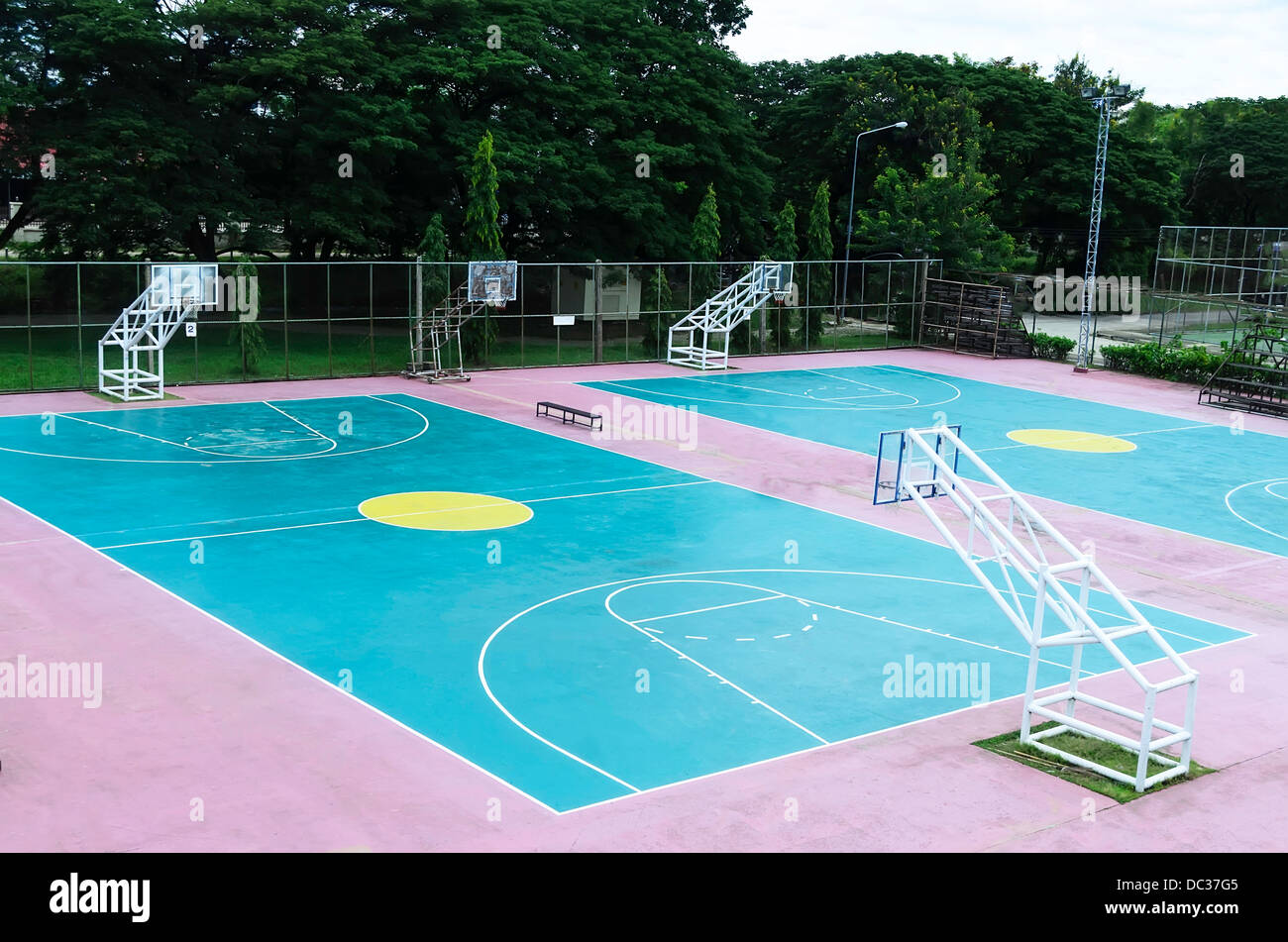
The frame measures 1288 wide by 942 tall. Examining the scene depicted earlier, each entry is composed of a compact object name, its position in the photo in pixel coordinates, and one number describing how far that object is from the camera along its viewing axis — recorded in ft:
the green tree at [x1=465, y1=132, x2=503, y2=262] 137.08
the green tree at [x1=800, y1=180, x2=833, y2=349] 159.12
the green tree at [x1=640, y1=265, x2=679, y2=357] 145.59
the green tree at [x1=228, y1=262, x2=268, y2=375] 121.60
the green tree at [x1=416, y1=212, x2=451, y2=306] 129.29
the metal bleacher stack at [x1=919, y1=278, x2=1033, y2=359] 159.84
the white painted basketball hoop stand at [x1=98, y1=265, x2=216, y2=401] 105.50
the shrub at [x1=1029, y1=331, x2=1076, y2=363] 157.48
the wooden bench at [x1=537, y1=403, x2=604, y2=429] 103.40
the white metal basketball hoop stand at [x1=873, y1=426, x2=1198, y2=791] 41.75
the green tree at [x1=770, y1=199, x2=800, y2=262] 160.25
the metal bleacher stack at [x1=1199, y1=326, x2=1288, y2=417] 125.29
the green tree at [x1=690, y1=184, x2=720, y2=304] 154.10
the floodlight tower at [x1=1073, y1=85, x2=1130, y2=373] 137.08
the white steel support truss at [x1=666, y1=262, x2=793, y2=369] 139.54
